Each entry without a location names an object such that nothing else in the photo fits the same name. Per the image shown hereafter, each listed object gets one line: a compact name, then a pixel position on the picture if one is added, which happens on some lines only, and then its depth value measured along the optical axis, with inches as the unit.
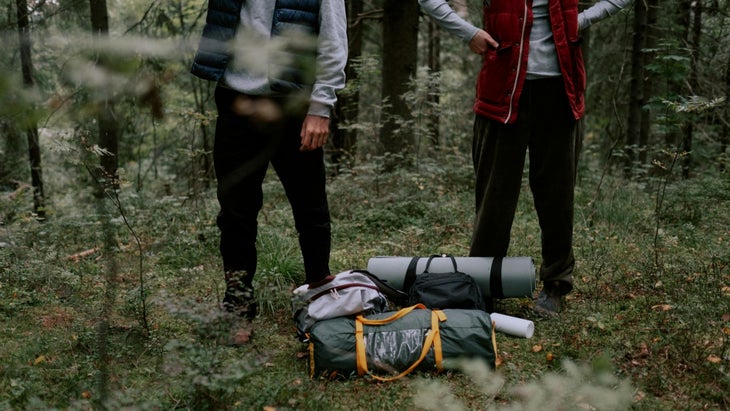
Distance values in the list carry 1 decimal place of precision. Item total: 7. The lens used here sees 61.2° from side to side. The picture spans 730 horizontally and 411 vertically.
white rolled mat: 125.6
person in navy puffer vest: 104.8
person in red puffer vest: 129.8
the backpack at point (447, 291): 127.3
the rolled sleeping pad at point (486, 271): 135.9
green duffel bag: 109.3
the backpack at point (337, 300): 119.3
